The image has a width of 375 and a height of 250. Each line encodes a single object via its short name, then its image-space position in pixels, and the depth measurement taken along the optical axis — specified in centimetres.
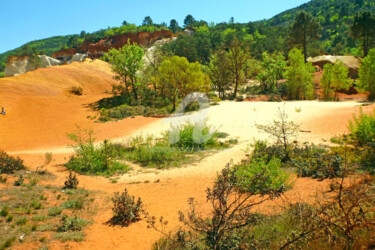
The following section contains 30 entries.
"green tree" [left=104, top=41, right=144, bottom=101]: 2641
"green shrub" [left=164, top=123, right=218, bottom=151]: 1322
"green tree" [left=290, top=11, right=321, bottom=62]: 4166
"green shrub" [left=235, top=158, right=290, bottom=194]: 620
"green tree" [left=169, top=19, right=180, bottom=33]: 10737
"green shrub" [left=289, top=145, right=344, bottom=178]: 680
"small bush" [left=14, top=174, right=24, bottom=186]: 770
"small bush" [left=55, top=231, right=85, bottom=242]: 502
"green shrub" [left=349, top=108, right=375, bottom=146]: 864
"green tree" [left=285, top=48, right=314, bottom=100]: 2800
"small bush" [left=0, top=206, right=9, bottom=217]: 567
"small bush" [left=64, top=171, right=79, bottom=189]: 828
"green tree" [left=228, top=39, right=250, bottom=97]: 3133
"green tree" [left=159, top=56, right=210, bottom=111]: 2312
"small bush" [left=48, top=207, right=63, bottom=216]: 614
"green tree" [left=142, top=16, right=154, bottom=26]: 13138
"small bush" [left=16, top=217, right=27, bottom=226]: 545
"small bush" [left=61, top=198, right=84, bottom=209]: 673
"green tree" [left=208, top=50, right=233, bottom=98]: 3131
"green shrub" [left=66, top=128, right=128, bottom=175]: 1052
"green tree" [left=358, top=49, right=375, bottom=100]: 2345
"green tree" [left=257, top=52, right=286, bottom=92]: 3356
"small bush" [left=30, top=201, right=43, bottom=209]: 638
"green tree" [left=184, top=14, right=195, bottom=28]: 13629
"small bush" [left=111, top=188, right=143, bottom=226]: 605
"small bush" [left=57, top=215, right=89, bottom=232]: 541
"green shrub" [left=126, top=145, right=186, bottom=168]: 1113
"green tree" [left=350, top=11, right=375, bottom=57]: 3588
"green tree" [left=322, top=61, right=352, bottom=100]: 2808
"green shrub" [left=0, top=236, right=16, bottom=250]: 451
